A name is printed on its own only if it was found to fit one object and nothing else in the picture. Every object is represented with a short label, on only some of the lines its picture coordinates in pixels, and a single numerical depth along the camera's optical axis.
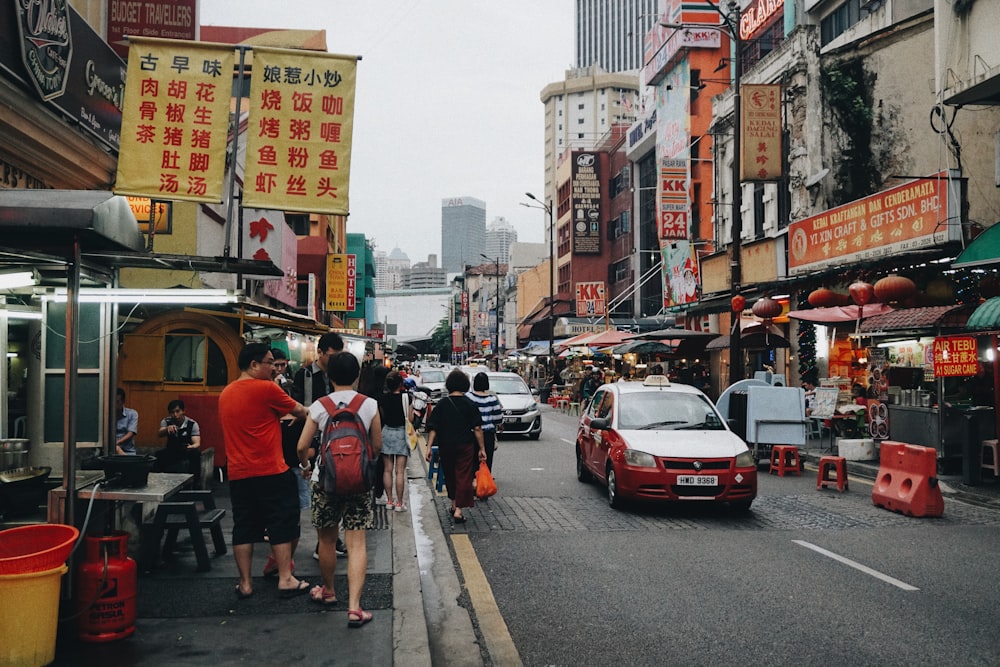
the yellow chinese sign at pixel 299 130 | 10.06
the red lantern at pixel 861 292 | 16.78
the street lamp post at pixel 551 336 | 43.91
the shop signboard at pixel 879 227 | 16.27
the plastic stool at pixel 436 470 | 11.89
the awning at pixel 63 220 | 4.91
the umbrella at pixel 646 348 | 25.69
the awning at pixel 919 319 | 13.86
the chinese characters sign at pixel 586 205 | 68.38
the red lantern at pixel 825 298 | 20.45
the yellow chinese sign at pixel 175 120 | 9.61
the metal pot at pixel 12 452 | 6.83
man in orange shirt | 5.93
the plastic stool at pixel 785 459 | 14.18
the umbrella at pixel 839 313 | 17.91
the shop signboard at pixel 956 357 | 13.17
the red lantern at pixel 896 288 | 15.78
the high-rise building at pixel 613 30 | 186.38
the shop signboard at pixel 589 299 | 42.09
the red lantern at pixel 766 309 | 20.73
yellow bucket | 4.40
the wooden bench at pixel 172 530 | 6.72
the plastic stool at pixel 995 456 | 12.17
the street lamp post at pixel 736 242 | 19.03
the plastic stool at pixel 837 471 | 12.36
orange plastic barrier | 10.15
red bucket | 4.47
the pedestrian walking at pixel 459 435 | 9.55
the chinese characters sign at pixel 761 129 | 22.20
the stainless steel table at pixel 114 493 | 5.32
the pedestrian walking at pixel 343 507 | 5.59
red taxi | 9.80
